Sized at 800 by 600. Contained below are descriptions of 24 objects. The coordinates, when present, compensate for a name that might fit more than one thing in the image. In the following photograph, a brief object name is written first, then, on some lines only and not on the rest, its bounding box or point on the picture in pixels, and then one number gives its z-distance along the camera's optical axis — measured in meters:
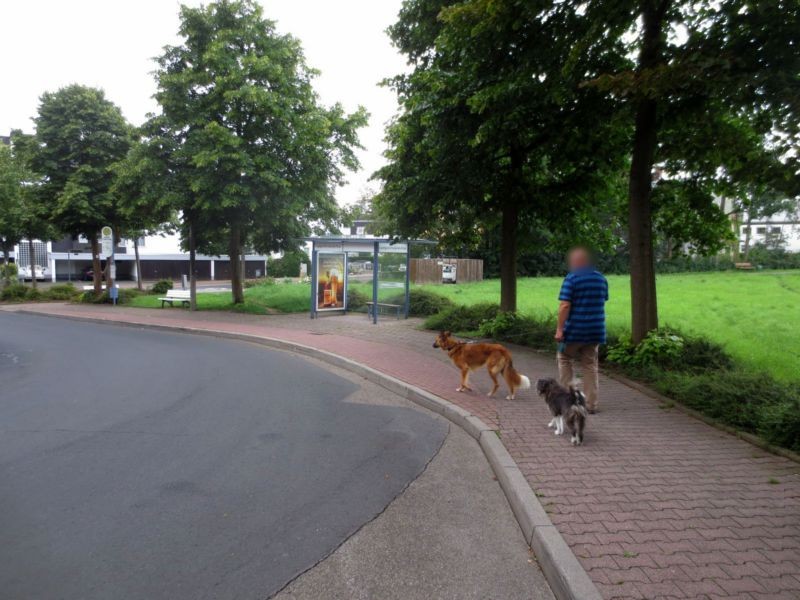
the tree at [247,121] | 18.20
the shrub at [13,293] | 29.52
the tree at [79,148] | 24.94
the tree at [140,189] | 18.94
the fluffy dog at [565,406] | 5.51
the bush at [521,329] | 11.78
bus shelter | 17.45
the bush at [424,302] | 18.02
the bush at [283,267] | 57.97
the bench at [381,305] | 17.81
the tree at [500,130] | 8.78
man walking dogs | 6.30
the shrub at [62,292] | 30.33
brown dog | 7.36
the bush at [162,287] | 32.84
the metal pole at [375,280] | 17.23
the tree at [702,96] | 6.38
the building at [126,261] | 58.25
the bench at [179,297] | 24.05
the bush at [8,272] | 33.73
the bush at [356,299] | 20.48
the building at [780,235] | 53.53
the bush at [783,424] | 5.30
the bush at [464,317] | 14.32
